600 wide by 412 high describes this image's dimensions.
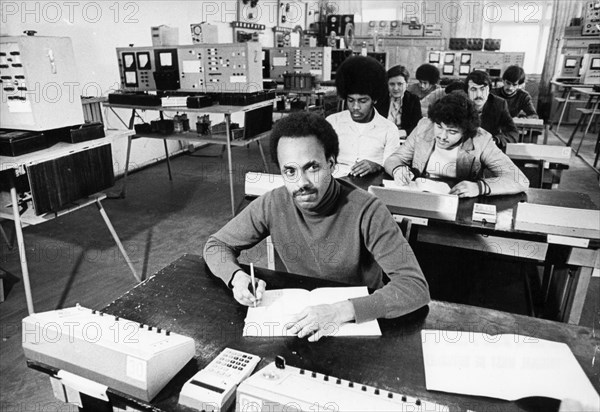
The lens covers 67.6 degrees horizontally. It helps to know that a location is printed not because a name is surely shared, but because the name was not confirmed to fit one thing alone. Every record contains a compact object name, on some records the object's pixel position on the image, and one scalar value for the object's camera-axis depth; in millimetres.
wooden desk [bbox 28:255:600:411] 877
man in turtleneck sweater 1172
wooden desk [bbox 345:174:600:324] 1739
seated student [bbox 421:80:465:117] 4204
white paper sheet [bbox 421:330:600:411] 858
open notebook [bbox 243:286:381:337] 1059
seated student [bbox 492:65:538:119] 4531
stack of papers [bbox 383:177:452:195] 2094
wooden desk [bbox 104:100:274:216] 3658
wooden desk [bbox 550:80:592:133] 6617
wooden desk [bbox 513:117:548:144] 4305
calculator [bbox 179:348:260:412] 823
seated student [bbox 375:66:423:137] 4117
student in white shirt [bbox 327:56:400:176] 2705
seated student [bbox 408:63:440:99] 4830
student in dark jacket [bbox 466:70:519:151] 3729
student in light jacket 2111
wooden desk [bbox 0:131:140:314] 2066
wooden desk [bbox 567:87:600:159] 5598
